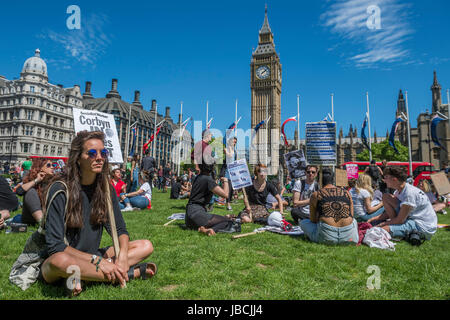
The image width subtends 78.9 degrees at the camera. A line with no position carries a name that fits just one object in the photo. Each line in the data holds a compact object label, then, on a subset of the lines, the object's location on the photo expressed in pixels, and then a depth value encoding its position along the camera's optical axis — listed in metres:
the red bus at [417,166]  32.44
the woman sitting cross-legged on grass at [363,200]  7.67
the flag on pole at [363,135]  25.95
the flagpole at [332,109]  26.94
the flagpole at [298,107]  29.53
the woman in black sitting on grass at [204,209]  6.41
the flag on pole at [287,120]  26.15
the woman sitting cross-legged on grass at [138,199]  10.42
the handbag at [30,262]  2.98
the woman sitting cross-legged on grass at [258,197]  7.89
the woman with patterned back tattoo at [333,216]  5.27
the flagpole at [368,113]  28.72
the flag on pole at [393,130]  24.66
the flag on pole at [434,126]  23.59
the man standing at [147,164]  14.39
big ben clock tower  80.06
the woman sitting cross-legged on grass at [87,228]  2.79
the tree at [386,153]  62.63
